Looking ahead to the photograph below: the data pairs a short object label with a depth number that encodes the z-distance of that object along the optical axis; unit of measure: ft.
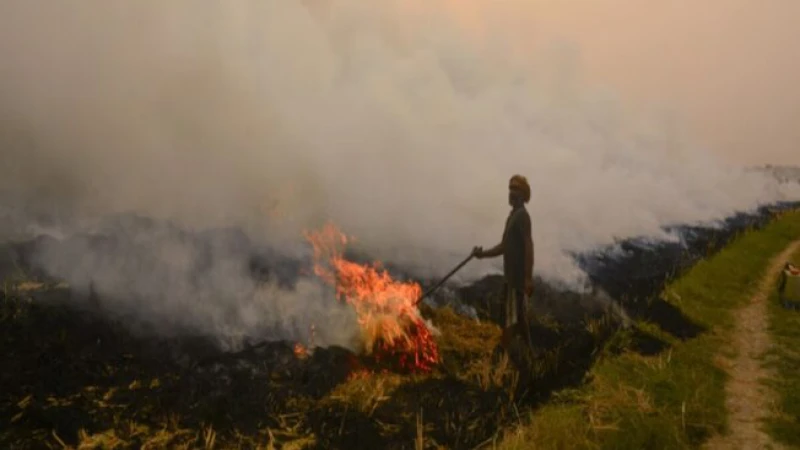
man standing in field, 32.53
